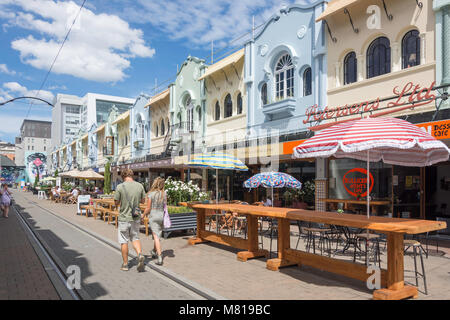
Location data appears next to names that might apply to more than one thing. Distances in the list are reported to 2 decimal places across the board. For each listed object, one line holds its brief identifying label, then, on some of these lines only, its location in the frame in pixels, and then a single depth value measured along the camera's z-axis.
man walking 6.37
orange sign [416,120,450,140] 8.33
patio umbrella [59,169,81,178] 25.20
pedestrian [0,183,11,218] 16.02
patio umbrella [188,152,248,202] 9.74
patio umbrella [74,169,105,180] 24.27
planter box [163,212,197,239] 9.97
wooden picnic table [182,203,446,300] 4.64
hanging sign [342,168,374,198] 11.81
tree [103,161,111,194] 24.28
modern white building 71.94
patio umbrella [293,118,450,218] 4.62
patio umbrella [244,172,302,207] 10.16
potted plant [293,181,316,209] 13.70
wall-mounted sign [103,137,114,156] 34.65
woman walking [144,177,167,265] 7.15
